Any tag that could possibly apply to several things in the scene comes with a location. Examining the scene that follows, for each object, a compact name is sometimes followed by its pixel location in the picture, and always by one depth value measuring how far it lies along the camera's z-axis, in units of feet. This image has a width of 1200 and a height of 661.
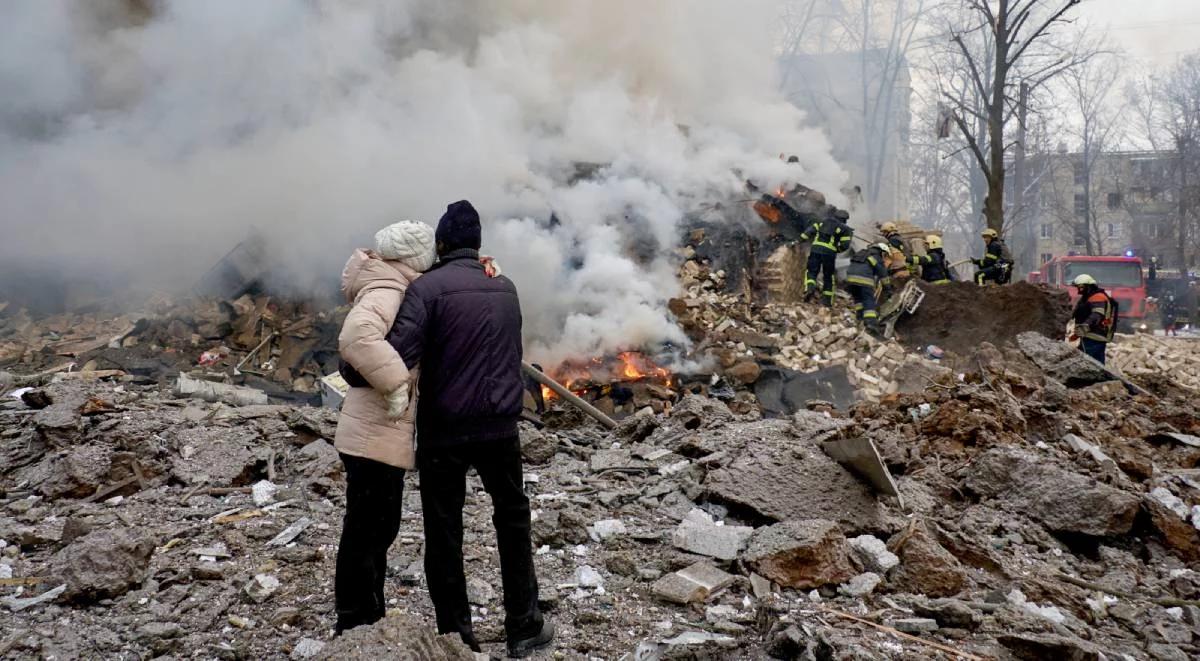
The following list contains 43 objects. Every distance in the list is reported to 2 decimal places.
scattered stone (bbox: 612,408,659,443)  18.61
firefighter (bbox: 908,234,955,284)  40.65
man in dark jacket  8.70
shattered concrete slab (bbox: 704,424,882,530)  12.62
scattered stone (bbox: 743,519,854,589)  10.52
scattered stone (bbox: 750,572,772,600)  10.23
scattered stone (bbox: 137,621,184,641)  9.12
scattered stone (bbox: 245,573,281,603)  10.12
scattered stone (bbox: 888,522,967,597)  10.62
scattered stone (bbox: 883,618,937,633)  9.25
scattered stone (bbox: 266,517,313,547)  11.88
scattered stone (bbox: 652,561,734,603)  10.15
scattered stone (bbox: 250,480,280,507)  13.73
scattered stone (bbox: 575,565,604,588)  10.84
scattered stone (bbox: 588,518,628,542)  12.50
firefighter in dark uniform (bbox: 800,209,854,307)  39.26
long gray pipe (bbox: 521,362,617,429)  17.88
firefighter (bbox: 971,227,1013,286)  41.22
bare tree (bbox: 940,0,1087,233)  45.85
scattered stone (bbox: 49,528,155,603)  9.86
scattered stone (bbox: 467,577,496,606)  10.41
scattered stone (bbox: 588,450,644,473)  16.16
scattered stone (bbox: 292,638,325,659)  8.81
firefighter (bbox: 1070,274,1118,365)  31.63
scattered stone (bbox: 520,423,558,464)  16.79
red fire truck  57.52
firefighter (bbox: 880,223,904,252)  44.01
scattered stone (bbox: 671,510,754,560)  11.44
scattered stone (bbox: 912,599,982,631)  9.38
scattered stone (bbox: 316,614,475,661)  6.82
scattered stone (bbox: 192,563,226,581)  10.61
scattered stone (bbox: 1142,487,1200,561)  12.84
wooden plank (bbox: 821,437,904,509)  12.66
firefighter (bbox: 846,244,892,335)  37.45
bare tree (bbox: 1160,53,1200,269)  92.99
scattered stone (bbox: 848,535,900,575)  10.89
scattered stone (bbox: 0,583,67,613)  9.68
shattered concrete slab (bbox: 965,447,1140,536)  13.14
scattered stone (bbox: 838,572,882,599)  10.28
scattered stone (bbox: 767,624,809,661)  8.60
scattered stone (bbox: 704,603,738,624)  9.64
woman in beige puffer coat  8.46
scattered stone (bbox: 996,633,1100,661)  8.57
